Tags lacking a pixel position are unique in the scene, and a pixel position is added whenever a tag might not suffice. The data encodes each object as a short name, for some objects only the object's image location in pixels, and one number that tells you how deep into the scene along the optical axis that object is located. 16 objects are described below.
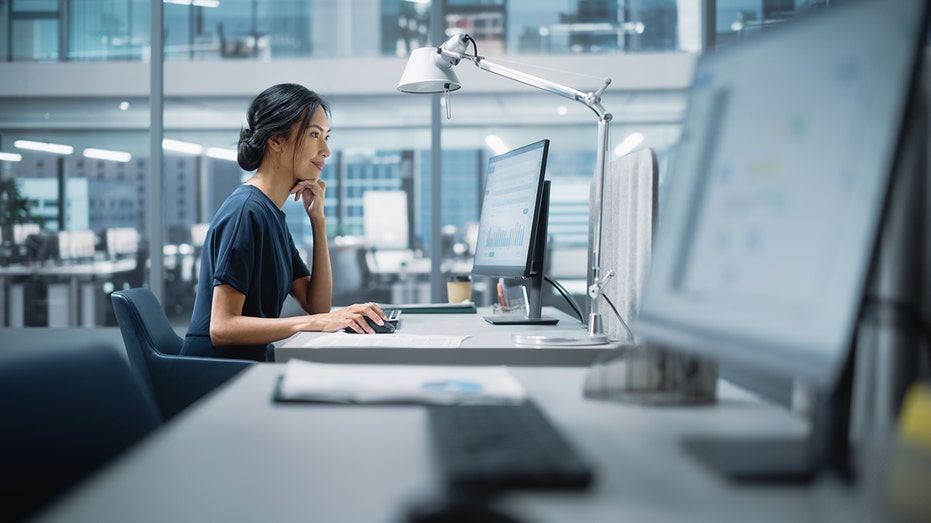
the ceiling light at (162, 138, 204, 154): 4.19
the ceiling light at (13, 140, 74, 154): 4.32
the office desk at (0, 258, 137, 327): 4.31
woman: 1.92
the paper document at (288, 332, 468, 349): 1.56
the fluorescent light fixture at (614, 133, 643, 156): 3.95
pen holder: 2.32
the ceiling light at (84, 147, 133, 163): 4.23
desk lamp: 1.71
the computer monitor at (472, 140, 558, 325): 1.93
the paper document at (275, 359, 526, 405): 0.96
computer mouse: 1.82
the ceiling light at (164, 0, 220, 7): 4.22
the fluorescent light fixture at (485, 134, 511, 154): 4.07
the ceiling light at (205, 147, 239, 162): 4.22
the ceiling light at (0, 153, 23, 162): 4.35
